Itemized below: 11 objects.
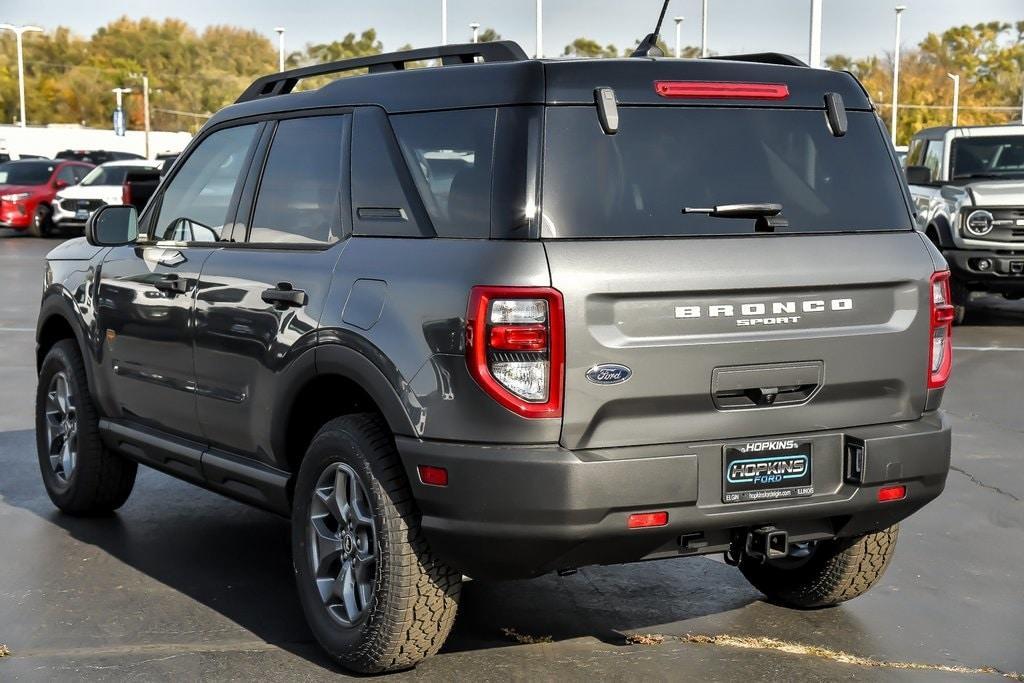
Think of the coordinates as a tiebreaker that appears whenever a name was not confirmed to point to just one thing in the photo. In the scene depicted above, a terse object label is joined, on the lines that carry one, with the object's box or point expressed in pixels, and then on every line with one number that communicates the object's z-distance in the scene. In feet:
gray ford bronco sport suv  13.47
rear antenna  16.90
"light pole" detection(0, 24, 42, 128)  228.00
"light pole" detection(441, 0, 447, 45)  175.10
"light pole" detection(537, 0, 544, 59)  123.87
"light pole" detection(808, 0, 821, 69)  77.66
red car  104.01
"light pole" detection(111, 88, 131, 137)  258.37
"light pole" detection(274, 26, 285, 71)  215.72
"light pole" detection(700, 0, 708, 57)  126.21
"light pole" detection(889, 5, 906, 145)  240.14
